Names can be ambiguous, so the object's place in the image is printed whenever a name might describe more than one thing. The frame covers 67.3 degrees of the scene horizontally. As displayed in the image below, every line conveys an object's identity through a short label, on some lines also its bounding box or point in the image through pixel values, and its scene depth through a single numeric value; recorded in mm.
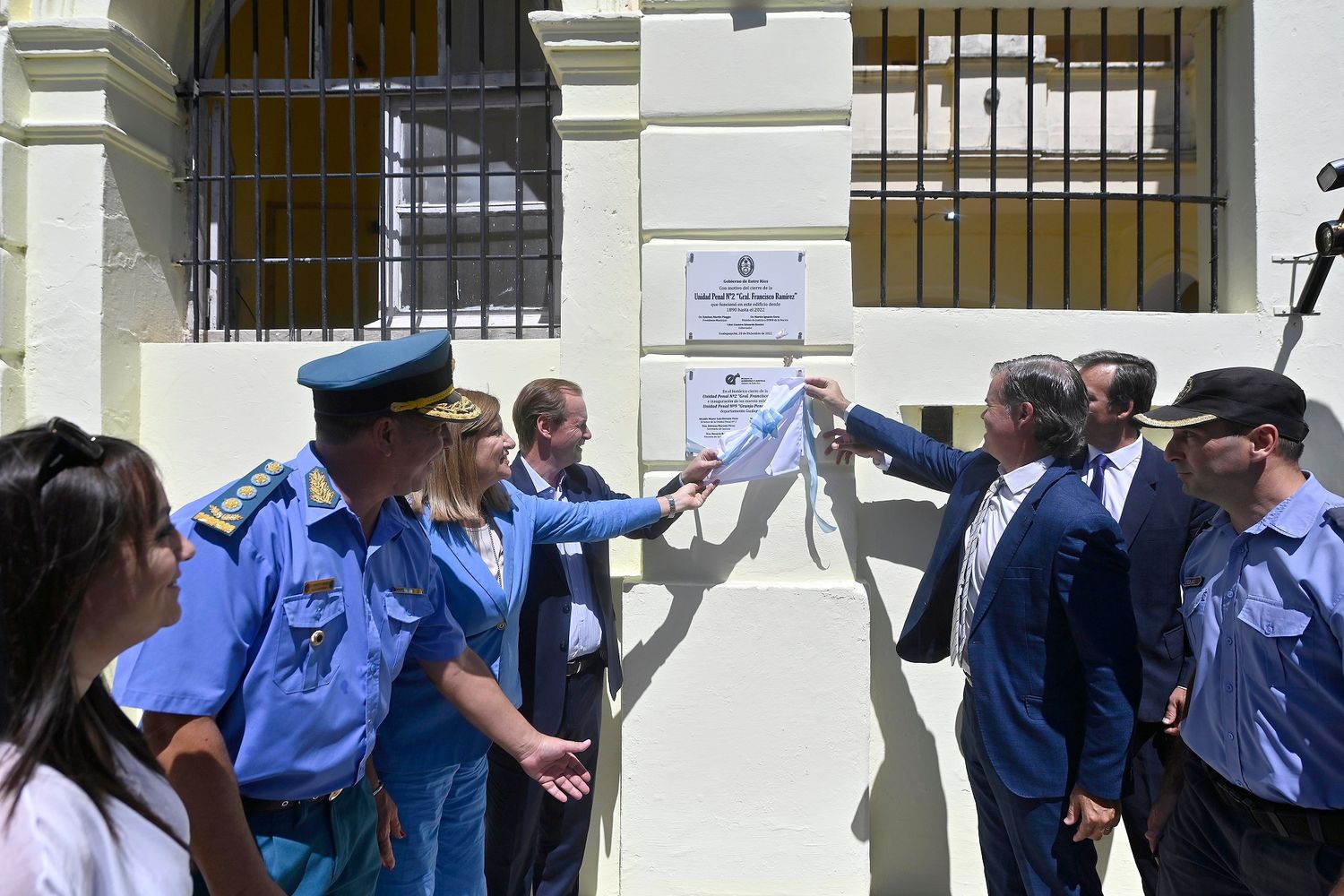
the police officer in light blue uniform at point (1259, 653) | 2113
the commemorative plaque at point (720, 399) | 3566
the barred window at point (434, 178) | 4441
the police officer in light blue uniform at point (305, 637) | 1691
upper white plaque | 3566
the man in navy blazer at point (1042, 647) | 2572
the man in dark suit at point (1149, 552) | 3000
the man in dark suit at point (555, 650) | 3234
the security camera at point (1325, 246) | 3277
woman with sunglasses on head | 1132
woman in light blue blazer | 2439
